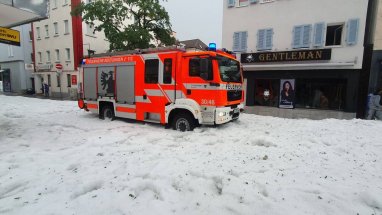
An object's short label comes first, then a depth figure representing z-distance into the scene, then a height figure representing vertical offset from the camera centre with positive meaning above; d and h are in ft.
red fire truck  22.80 +0.04
